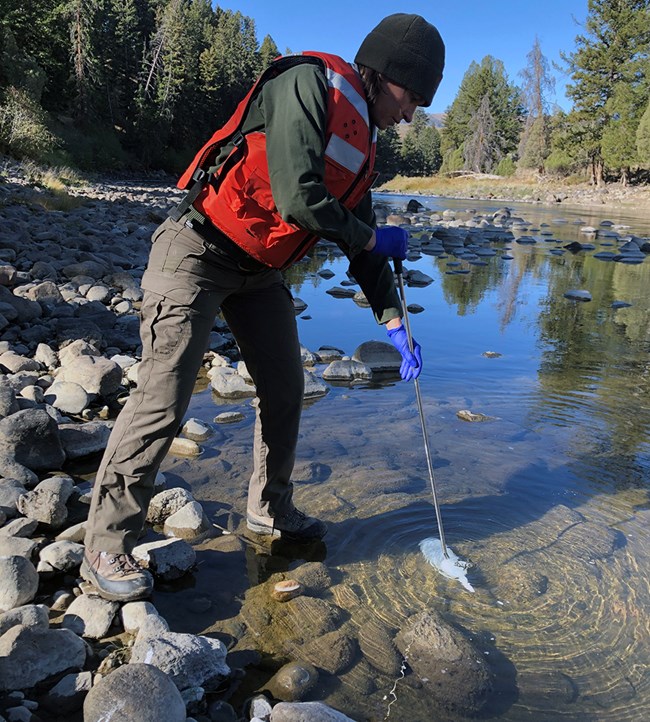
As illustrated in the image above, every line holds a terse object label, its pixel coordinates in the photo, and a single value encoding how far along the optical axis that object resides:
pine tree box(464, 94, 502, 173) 84.31
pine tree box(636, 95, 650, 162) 47.01
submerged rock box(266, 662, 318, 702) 2.53
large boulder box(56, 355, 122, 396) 5.54
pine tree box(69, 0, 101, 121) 48.81
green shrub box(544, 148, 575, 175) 60.88
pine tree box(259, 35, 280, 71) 84.75
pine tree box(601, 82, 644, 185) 52.06
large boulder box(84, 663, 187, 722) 2.04
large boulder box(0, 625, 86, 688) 2.33
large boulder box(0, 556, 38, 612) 2.75
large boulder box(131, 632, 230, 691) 2.38
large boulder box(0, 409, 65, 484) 3.93
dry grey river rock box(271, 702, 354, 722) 2.26
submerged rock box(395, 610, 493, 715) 2.58
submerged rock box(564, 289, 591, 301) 12.09
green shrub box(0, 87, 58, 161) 25.77
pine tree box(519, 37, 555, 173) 68.56
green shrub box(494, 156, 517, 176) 75.12
